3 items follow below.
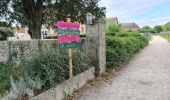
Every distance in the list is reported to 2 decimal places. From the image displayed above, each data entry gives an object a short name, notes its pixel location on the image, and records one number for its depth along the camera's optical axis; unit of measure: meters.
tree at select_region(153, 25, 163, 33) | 118.47
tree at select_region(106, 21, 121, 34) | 38.60
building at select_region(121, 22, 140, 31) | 109.98
